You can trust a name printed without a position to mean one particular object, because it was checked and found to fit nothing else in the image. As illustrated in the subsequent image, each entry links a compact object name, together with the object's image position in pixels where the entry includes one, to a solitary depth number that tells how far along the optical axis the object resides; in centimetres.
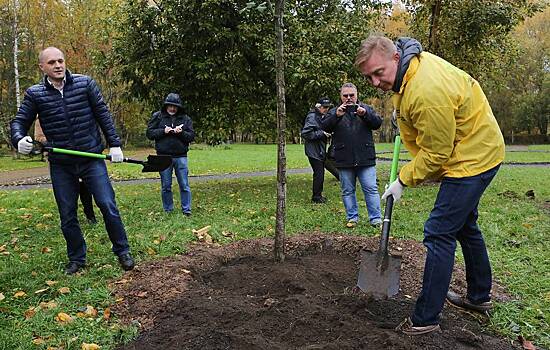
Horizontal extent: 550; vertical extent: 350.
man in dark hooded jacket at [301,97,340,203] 888
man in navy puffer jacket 477
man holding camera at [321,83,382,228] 669
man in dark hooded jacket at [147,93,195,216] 769
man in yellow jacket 309
